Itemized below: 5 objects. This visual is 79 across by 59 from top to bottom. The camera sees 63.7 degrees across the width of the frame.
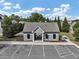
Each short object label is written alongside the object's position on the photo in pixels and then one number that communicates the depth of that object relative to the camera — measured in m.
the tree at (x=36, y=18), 29.31
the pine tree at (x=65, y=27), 27.78
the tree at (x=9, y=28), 18.34
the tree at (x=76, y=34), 16.32
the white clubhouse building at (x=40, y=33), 16.06
